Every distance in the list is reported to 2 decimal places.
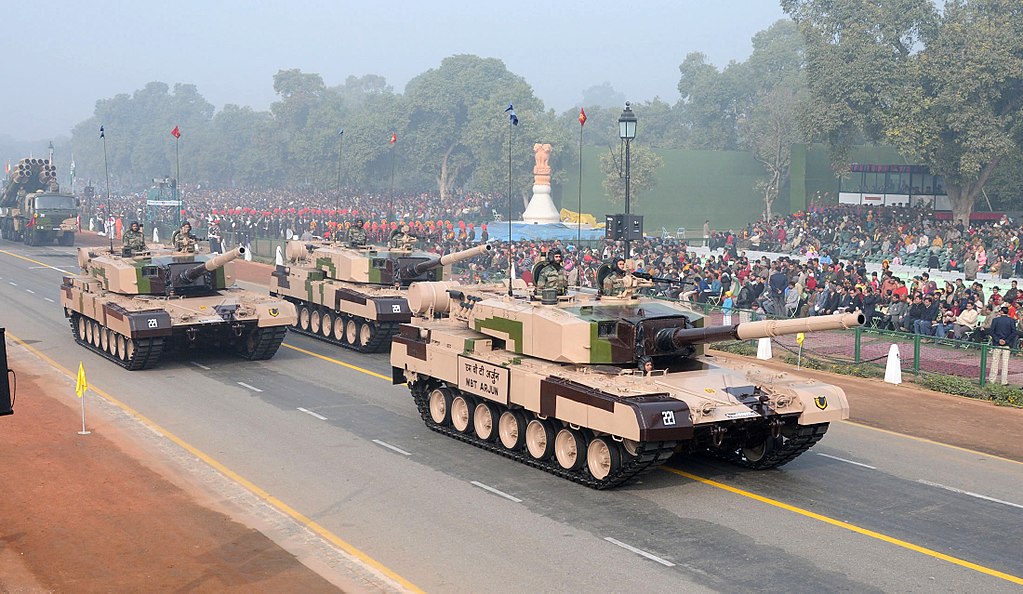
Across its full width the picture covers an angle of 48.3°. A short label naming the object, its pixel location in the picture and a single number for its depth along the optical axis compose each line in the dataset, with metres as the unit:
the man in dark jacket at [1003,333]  23.53
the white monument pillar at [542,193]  63.59
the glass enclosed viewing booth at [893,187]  53.66
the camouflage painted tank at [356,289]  28.77
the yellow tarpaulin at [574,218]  64.44
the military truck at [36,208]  61.28
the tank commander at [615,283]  19.11
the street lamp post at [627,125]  28.38
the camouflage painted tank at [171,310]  25.75
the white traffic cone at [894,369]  25.06
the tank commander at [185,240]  28.62
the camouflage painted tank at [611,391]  15.90
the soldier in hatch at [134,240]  29.17
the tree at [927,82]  45.19
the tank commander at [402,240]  31.34
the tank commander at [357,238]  32.00
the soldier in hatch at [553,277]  19.34
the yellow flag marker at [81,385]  19.81
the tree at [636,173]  70.44
